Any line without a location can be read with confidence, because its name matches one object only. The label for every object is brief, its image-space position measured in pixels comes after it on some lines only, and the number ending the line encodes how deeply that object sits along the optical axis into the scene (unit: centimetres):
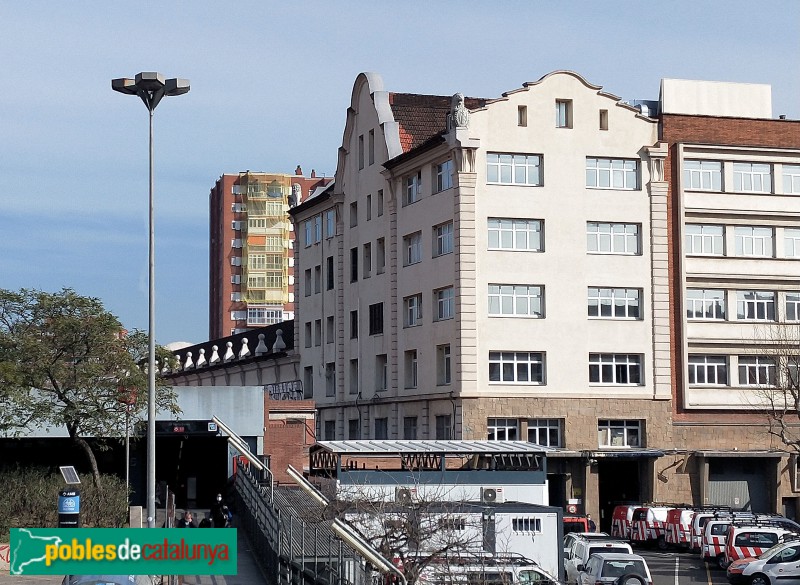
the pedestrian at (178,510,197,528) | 4036
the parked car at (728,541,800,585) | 3988
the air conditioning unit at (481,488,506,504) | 4462
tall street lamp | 2970
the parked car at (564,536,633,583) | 3881
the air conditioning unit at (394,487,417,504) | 2841
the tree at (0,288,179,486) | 4269
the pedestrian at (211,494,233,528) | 4592
